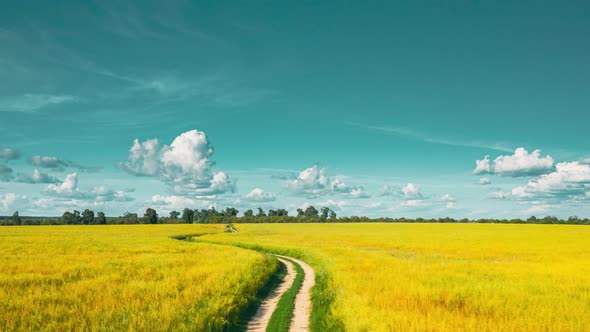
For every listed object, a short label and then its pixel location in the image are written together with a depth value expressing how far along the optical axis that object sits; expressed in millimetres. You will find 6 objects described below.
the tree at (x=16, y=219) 150625
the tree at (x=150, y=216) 176250
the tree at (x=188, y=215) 188250
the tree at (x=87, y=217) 179875
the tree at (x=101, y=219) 180125
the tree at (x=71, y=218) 178625
